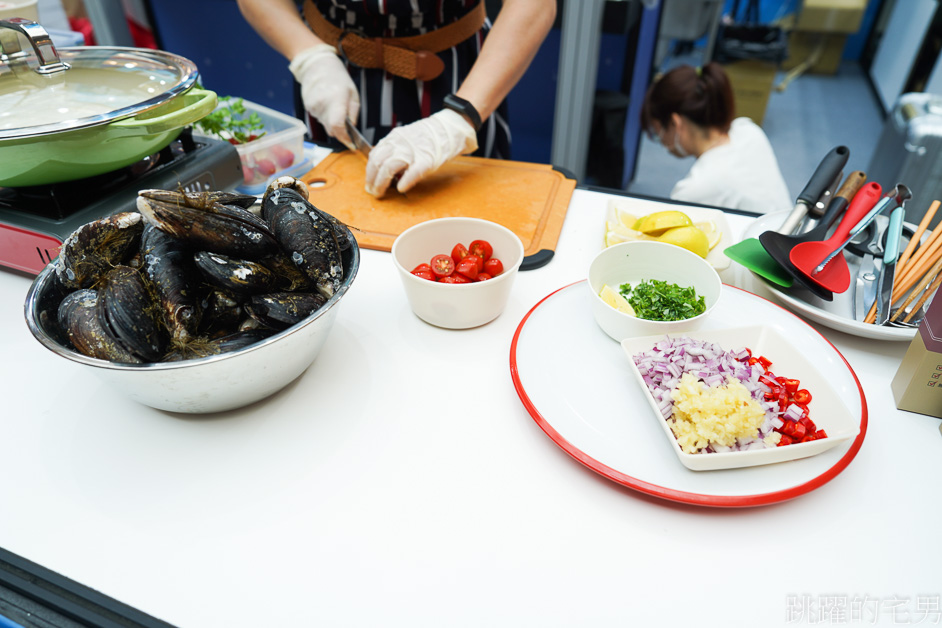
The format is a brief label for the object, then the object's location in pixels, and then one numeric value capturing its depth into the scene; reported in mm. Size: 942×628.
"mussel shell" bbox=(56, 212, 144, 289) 696
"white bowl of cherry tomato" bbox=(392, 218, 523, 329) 854
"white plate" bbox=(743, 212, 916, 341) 827
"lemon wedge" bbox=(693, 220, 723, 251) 1037
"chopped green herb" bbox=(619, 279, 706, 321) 826
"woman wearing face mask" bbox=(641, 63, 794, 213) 2082
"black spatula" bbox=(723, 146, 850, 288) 938
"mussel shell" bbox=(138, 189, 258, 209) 665
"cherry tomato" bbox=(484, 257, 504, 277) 909
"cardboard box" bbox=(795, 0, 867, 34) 5082
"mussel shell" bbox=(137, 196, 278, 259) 665
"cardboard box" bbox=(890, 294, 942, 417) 704
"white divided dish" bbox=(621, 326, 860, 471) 631
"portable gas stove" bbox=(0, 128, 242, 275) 897
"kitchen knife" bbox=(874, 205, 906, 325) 859
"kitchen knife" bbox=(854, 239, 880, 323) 897
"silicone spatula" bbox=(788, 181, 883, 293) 894
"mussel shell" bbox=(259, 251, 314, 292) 735
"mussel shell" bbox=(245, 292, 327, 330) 675
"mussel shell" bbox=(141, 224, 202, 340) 652
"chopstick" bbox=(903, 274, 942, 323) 844
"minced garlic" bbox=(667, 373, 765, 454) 637
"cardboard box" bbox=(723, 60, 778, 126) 4207
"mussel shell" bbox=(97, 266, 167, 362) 624
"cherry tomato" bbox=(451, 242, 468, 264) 917
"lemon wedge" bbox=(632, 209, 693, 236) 999
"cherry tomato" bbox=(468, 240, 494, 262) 920
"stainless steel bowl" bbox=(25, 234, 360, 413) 634
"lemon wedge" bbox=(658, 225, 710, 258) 971
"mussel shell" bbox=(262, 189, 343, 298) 715
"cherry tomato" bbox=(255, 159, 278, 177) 1298
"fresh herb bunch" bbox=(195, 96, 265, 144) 1240
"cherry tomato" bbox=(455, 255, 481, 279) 877
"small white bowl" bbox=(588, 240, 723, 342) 815
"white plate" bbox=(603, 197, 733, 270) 1012
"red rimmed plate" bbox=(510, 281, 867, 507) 638
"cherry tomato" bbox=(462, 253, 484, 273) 889
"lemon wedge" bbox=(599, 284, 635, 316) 838
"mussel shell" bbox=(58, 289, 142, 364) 625
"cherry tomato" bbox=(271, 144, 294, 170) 1312
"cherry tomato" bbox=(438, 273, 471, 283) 880
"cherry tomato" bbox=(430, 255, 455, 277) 894
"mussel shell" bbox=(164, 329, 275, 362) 652
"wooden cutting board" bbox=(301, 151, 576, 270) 1147
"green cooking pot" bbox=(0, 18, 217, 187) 811
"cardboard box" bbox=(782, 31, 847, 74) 5445
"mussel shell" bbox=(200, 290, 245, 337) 699
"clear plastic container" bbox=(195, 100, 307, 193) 1269
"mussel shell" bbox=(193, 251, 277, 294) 664
